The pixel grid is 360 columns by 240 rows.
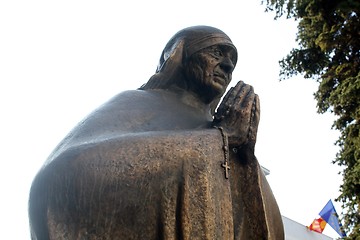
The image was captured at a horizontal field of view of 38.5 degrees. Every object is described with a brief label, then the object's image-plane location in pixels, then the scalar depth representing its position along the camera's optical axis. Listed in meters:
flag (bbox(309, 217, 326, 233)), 24.39
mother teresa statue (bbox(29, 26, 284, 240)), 2.15
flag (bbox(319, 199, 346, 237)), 21.84
